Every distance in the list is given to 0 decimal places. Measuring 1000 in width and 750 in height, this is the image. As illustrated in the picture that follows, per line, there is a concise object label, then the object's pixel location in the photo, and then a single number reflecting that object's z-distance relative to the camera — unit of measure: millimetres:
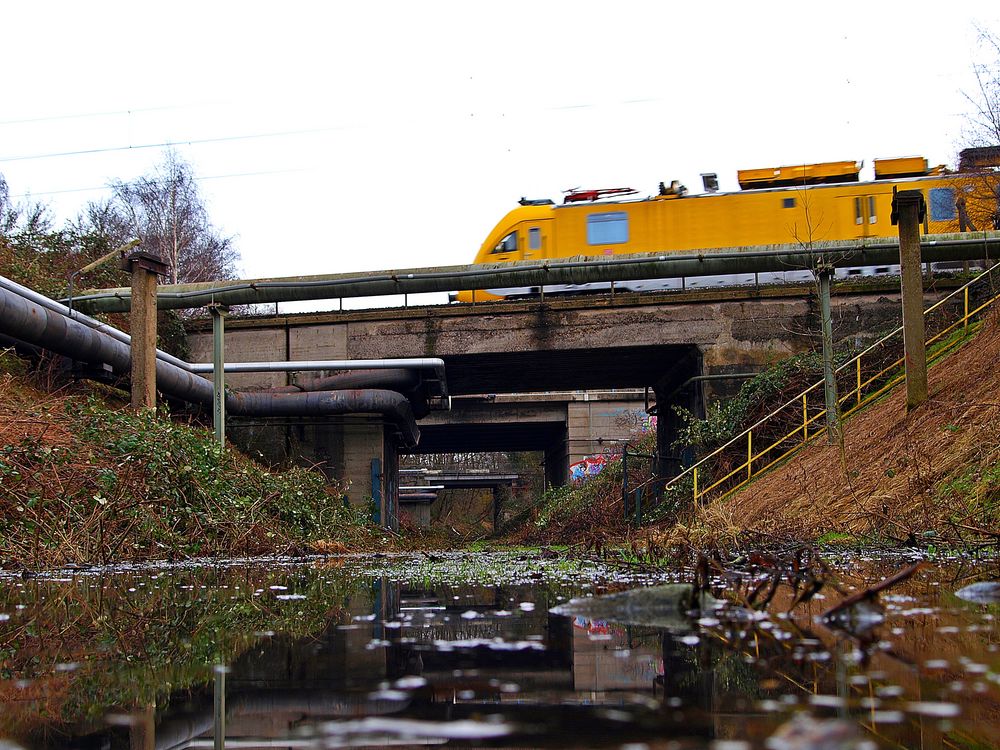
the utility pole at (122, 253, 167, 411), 14273
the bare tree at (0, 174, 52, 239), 23025
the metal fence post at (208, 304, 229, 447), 16156
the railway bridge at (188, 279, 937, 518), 20766
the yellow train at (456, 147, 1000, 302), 23062
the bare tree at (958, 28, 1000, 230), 23312
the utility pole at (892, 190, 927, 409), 13891
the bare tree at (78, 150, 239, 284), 40938
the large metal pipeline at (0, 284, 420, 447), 14703
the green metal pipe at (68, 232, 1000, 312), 19156
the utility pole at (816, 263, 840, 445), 15984
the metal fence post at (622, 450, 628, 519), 19925
